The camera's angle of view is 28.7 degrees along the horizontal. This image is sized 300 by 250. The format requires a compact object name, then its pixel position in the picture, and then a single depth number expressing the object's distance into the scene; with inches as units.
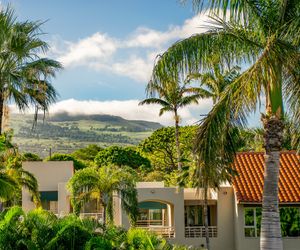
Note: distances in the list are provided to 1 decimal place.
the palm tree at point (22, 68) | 712.4
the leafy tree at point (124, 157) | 2834.6
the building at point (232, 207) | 1206.3
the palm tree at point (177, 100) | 1979.6
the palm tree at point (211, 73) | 652.1
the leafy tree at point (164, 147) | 2691.9
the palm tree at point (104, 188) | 1109.7
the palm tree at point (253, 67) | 603.5
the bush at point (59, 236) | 610.6
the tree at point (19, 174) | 1163.3
